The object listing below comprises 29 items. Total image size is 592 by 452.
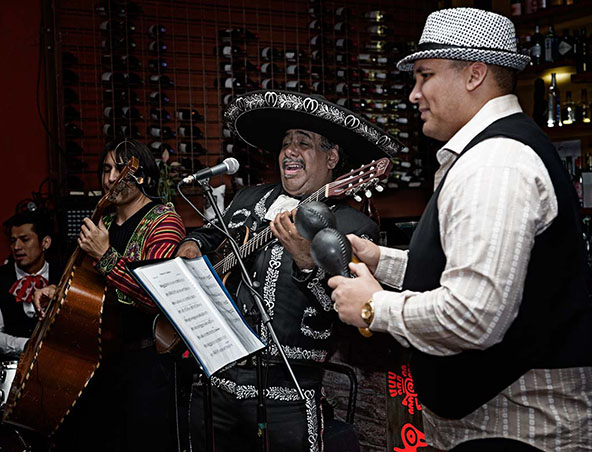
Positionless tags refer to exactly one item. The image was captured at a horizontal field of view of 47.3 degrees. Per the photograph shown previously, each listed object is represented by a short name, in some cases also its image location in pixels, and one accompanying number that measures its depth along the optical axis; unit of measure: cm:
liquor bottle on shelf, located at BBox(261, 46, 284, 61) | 624
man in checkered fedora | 137
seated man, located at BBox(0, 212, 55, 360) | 382
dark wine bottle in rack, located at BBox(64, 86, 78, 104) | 540
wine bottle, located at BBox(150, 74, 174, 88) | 574
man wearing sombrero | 238
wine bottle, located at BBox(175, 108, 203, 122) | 590
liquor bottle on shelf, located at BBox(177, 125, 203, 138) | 591
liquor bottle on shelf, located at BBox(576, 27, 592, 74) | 543
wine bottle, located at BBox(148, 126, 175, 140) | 573
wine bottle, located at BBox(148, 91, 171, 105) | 577
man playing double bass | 287
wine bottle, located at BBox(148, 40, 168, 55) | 576
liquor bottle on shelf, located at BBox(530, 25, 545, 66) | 567
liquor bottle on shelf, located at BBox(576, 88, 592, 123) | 559
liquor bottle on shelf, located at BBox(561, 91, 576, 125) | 567
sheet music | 182
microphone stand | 195
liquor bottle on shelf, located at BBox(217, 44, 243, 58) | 607
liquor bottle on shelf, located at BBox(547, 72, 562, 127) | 568
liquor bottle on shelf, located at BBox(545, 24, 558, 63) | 561
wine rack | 554
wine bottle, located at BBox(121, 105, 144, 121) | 556
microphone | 207
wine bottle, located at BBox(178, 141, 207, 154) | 589
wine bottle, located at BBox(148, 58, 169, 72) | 576
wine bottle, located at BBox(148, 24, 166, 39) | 574
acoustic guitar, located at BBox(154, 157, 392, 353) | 232
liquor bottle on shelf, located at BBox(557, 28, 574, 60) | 558
